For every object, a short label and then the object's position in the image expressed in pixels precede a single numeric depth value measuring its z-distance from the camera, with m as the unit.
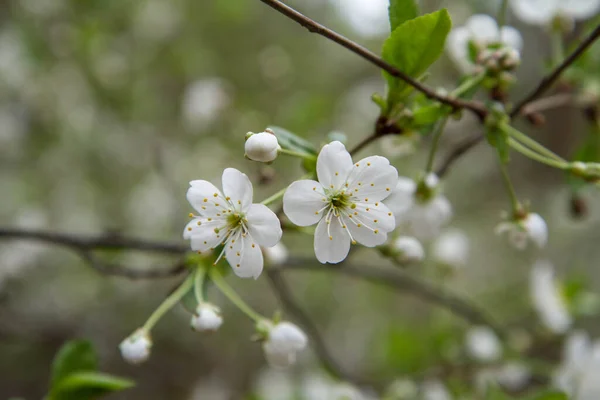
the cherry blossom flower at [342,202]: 0.30
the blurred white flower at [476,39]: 0.34
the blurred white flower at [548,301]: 0.42
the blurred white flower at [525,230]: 0.33
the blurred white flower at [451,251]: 0.45
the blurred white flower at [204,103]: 0.57
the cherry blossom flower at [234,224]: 0.30
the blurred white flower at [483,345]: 0.45
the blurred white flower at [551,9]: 0.37
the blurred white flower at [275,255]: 0.35
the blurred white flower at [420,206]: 0.34
